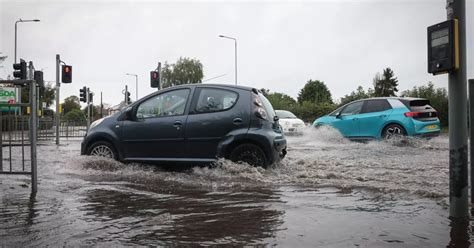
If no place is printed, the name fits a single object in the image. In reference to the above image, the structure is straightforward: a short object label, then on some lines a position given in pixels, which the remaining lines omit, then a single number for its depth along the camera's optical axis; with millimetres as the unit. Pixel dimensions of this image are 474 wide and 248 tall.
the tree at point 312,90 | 90688
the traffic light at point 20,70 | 18406
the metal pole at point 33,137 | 5777
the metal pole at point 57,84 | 20181
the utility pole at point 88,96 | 28317
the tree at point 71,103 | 110238
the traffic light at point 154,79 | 23889
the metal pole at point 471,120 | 4598
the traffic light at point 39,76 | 19797
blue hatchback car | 12336
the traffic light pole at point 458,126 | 4031
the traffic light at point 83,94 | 28473
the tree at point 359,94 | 54338
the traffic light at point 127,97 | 31386
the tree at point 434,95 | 27691
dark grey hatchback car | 7105
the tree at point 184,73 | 82312
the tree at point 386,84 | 63416
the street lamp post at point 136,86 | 71238
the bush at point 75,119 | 25575
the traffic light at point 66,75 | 21261
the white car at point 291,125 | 21797
